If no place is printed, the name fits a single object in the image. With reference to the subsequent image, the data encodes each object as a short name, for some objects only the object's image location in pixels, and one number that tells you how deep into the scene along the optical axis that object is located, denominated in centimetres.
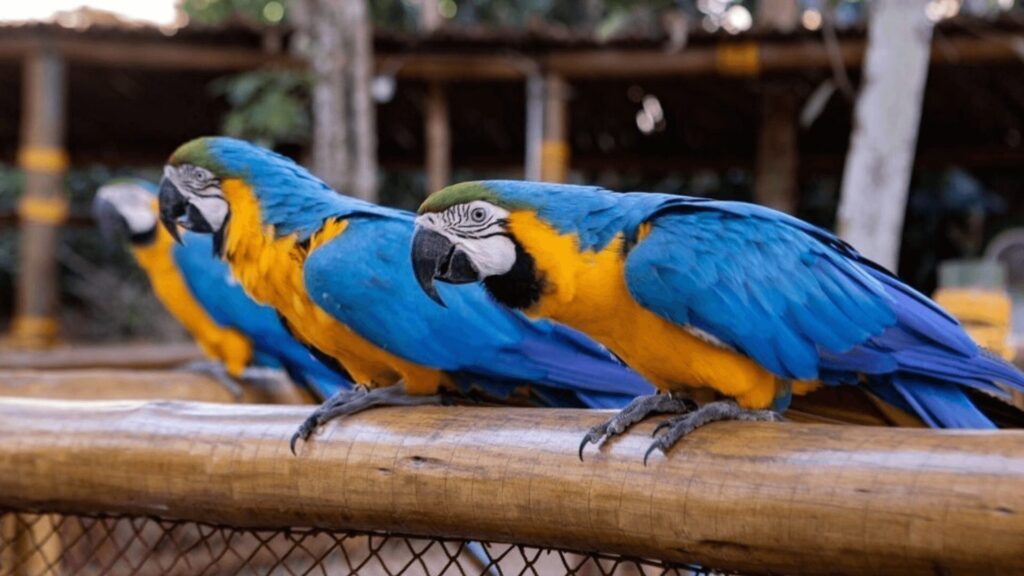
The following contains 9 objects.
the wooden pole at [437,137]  657
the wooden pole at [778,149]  675
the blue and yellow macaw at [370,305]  170
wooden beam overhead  573
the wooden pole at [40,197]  588
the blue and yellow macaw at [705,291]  135
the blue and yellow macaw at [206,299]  283
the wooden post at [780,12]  787
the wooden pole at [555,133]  625
